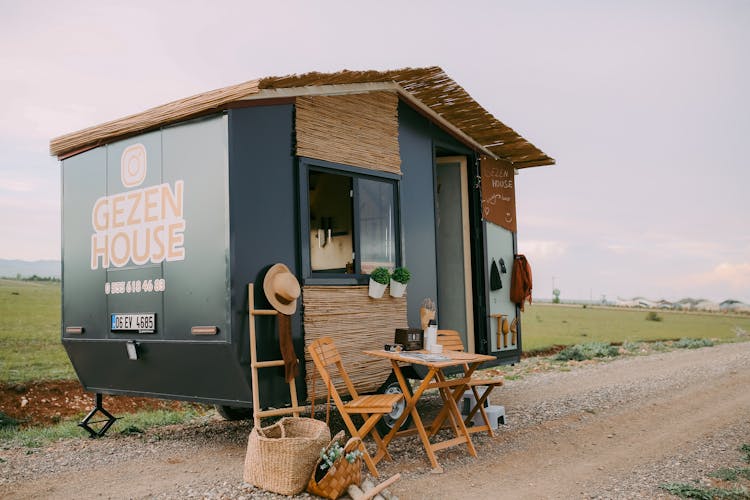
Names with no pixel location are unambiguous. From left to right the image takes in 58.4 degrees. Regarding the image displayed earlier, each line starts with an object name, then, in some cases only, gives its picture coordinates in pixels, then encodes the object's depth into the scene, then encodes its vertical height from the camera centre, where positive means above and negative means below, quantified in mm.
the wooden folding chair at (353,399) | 5113 -880
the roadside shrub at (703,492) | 4648 -1469
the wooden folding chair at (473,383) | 6555 -933
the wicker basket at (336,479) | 4449 -1257
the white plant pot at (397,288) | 6496 +20
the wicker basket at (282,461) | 4559 -1157
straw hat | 5332 +30
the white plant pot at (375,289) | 6292 +14
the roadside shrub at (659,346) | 17700 -1702
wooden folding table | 5371 -875
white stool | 7105 -1358
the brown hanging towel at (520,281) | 8719 +79
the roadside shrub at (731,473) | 5109 -1486
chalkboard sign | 8312 +1220
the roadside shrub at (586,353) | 15359 -1570
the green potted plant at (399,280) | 6449 +96
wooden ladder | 5160 -545
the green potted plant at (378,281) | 6289 +88
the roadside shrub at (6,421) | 8180 -1524
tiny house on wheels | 5348 +631
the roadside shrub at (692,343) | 18406 -1698
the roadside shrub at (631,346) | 17562 -1678
